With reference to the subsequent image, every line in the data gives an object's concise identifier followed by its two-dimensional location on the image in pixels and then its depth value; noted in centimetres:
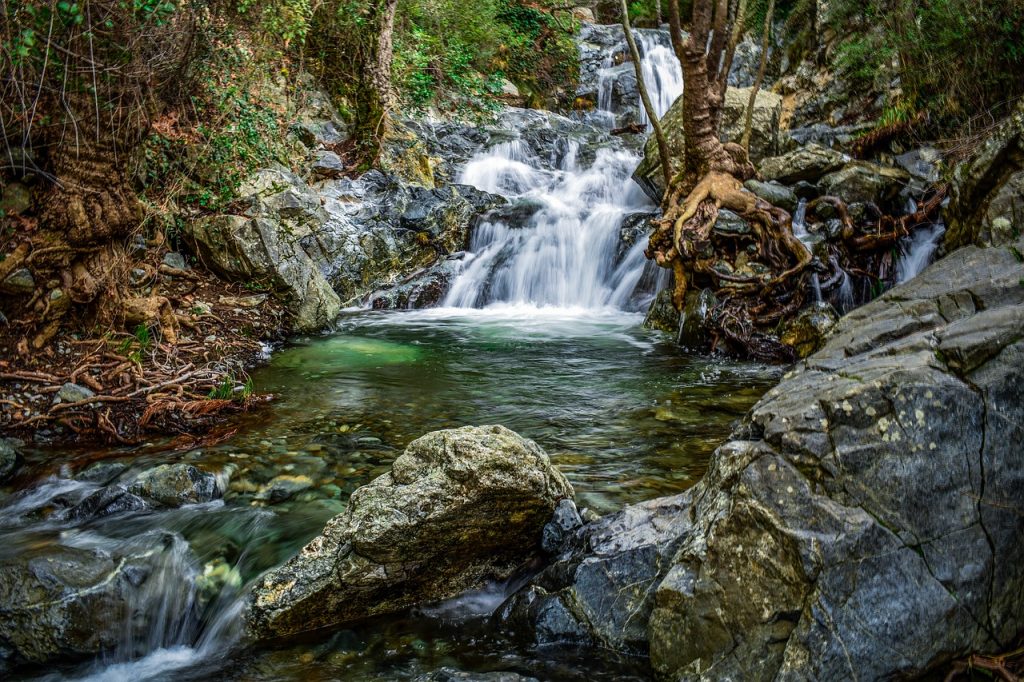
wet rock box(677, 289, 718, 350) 805
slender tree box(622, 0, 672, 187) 917
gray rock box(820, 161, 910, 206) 866
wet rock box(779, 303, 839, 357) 723
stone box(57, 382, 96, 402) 556
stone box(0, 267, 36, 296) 595
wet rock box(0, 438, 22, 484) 467
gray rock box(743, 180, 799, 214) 868
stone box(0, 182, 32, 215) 597
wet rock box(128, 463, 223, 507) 435
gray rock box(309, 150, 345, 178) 1228
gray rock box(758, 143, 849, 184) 934
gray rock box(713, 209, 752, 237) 831
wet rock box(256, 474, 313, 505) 447
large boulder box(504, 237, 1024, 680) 229
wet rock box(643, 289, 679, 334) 927
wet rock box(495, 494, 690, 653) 300
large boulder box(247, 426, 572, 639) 333
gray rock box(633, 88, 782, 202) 1126
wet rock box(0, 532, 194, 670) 318
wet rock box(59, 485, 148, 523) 418
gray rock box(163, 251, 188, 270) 836
